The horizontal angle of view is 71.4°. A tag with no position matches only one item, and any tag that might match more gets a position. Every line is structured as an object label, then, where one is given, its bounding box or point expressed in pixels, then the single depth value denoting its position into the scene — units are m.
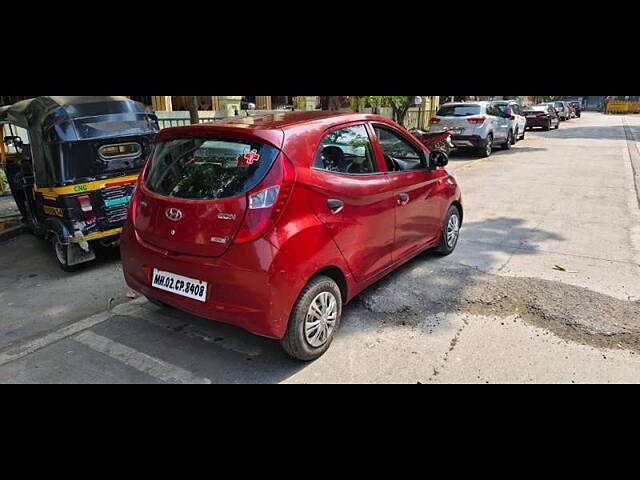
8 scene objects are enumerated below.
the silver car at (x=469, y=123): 13.54
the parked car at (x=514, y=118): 15.71
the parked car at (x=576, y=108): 37.98
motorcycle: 12.22
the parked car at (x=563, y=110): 31.26
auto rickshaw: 4.82
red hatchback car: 2.87
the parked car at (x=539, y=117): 23.92
